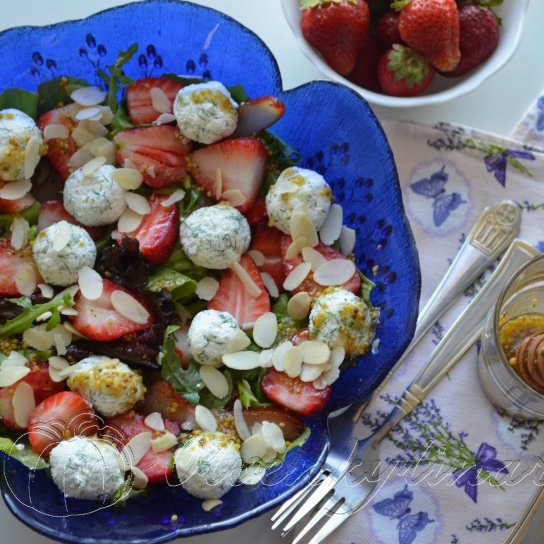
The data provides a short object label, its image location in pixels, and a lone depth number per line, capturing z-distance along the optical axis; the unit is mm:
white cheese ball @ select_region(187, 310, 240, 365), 457
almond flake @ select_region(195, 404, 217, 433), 454
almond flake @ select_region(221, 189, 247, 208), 483
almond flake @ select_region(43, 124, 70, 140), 482
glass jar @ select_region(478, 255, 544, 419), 464
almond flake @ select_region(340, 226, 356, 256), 482
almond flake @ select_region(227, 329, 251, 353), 459
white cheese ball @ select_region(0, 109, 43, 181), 466
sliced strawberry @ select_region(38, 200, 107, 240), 485
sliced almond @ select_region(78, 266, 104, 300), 463
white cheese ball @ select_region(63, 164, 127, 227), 473
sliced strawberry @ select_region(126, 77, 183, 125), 487
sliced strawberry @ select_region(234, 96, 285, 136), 474
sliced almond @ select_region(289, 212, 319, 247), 468
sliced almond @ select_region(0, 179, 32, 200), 475
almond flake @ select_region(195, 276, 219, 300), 476
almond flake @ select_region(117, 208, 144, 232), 478
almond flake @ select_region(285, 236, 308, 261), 472
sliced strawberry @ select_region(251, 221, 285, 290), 487
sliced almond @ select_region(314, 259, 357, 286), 470
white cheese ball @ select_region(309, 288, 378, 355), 452
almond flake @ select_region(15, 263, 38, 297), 469
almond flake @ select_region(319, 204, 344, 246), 480
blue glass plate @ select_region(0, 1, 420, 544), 437
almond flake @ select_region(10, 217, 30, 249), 475
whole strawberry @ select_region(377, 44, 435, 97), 500
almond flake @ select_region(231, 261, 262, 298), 473
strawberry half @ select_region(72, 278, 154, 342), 462
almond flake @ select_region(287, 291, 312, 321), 468
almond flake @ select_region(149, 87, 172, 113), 485
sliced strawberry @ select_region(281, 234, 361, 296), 471
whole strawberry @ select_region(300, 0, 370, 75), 489
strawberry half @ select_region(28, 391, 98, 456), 442
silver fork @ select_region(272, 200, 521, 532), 482
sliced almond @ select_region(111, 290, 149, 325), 463
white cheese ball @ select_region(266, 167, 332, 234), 470
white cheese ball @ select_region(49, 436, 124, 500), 431
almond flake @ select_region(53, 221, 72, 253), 460
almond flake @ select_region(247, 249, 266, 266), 486
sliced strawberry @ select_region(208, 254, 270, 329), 474
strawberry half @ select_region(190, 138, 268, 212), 479
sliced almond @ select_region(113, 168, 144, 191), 479
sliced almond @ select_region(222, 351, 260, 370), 458
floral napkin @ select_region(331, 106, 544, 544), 479
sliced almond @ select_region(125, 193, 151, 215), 480
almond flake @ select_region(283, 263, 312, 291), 472
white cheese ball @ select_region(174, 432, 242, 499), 437
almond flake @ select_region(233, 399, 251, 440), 457
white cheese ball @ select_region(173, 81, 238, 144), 471
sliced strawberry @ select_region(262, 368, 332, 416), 455
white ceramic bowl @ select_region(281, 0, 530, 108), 502
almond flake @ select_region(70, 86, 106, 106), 489
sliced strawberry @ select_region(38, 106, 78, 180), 486
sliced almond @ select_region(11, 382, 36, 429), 447
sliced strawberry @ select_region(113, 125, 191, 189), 485
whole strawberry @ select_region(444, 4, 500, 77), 502
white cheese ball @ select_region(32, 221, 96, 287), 462
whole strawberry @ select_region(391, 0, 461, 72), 486
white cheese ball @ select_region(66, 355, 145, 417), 445
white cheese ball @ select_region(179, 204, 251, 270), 466
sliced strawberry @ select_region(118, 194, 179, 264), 475
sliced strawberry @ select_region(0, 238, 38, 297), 469
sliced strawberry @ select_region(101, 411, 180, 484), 448
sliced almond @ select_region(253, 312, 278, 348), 468
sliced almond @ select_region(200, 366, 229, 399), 463
